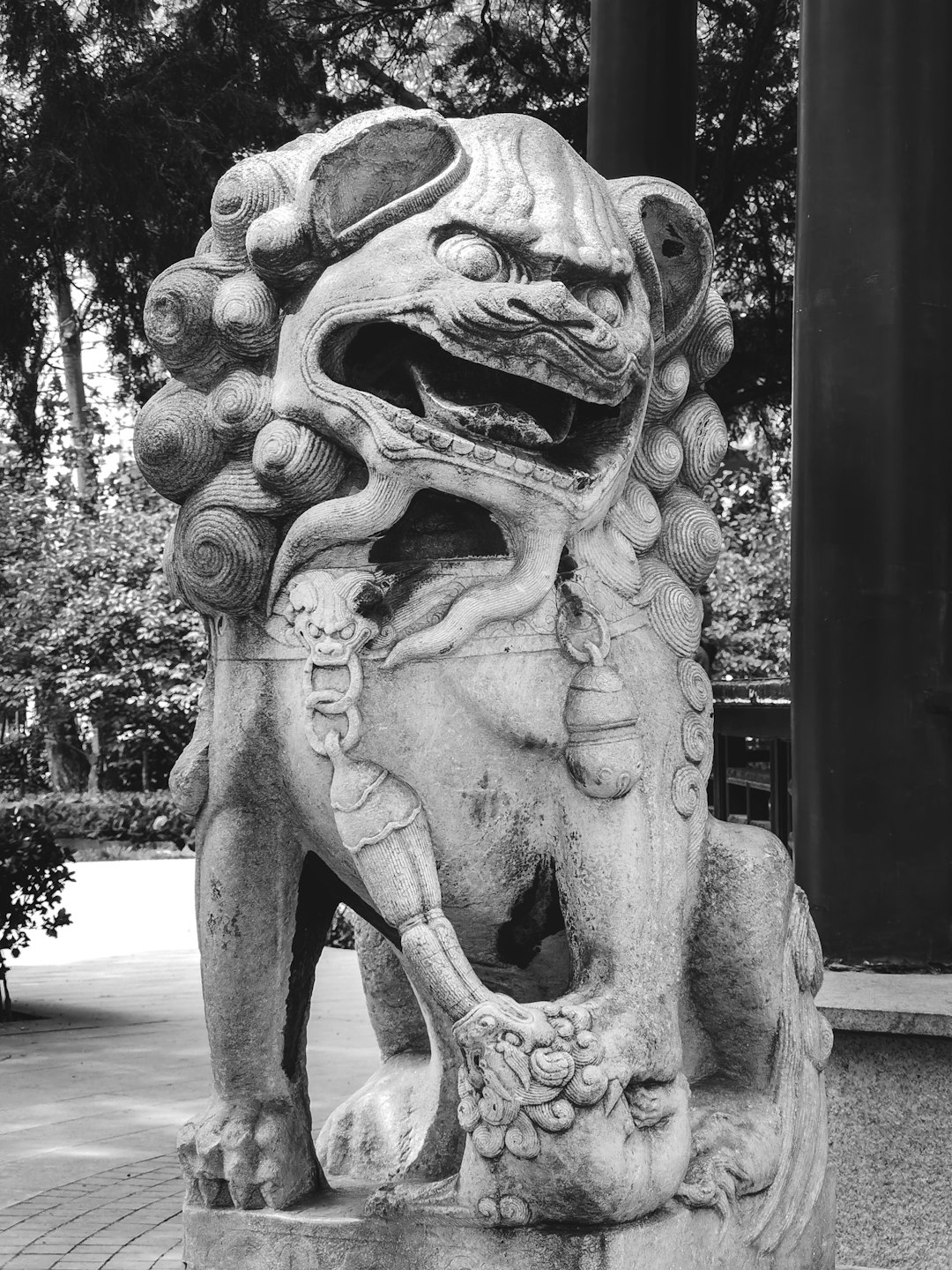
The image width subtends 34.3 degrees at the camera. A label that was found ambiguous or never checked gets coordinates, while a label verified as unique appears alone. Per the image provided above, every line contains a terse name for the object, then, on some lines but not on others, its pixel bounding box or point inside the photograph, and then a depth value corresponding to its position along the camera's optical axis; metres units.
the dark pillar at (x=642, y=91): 5.35
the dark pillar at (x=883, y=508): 3.97
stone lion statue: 2.07
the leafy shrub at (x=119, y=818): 16.47
